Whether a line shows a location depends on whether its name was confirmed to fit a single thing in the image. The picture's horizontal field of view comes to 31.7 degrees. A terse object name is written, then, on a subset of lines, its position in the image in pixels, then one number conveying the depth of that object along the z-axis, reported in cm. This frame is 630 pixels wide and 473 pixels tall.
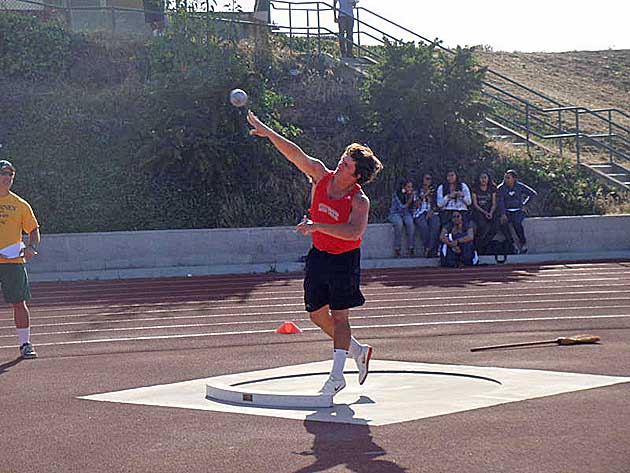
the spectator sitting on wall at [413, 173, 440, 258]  2320
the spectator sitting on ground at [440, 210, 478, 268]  2231
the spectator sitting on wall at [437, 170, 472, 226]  2280
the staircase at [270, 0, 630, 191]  3055
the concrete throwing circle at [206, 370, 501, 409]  851
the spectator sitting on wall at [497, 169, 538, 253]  2370
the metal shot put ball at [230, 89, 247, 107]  930
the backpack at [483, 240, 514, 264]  2372
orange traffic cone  1350
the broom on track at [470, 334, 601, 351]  1152
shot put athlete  850
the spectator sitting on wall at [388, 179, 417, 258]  2348
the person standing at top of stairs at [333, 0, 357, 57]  3359
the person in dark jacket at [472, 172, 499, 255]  2342
